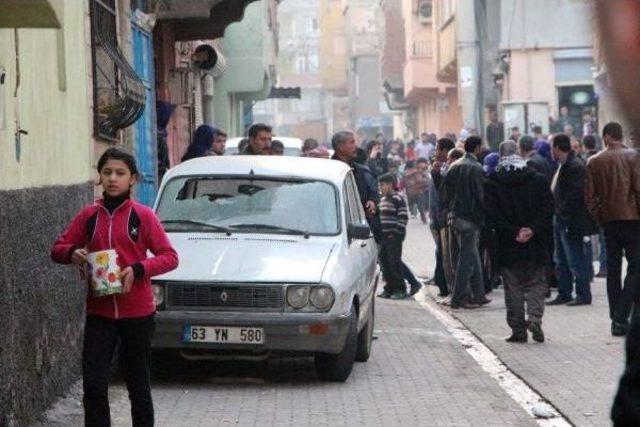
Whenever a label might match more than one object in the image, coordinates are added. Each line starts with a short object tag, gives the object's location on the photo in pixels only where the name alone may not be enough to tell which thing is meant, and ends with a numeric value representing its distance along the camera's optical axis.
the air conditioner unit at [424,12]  68.31
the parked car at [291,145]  27.59
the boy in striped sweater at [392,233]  18.47
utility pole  33.87
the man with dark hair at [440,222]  17.94
